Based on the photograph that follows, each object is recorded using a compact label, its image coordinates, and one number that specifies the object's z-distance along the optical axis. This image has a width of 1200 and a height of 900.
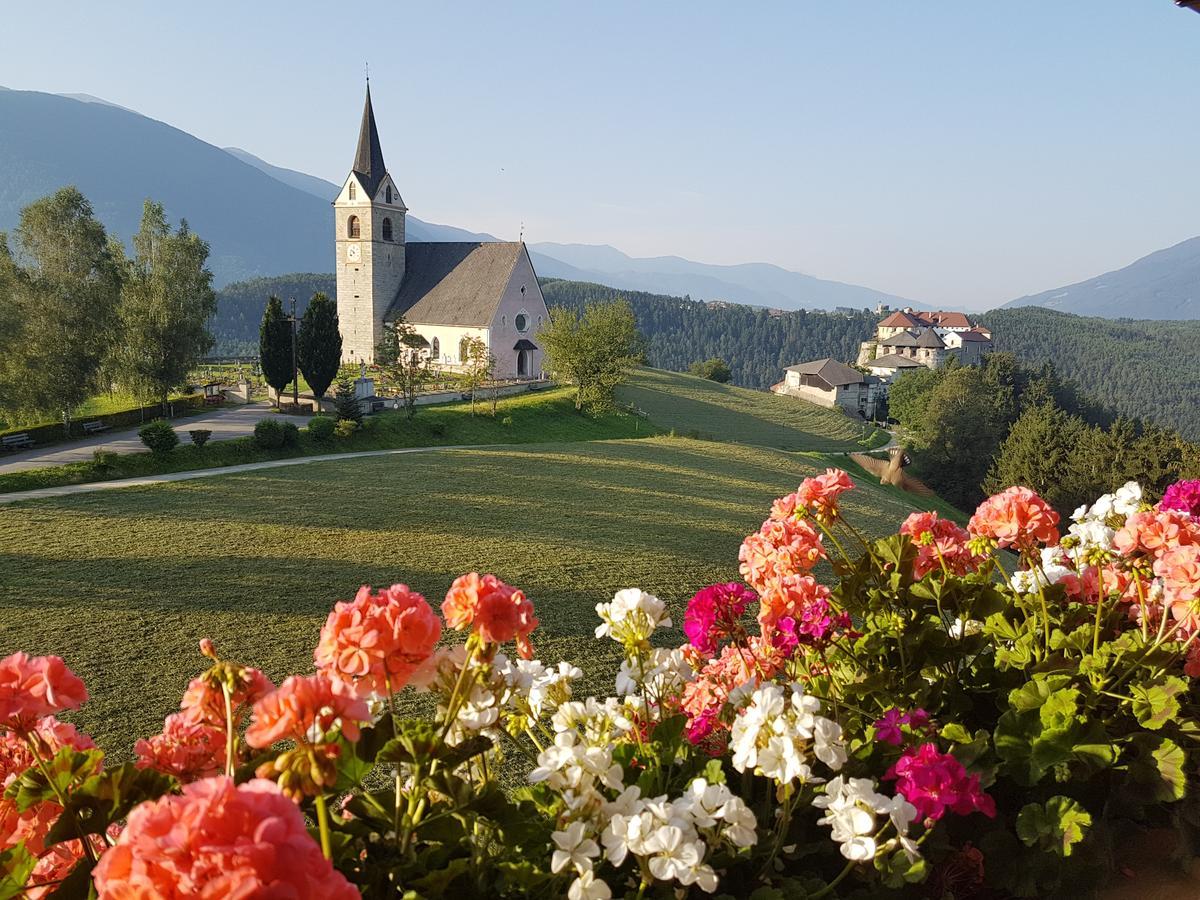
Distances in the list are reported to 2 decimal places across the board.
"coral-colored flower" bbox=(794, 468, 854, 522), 2.98
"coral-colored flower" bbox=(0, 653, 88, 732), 1.58
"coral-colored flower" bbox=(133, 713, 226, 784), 1.66
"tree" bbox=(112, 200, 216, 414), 22.73
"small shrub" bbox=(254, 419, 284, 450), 19.39
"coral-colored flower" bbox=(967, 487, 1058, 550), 2.88
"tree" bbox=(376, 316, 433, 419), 27.75
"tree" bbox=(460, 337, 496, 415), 28.48
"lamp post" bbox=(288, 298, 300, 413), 25.77
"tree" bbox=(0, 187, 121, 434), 19.44
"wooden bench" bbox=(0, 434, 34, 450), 18.25
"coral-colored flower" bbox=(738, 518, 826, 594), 2.76
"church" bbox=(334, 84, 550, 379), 36.75
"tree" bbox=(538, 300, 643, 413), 30.88
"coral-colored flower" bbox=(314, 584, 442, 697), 1.55
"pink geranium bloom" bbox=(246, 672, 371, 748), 1.25
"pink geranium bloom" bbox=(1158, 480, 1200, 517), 3.34
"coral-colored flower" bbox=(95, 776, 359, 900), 0.88
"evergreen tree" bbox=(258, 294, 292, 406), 26.77
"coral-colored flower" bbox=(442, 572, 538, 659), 1.71
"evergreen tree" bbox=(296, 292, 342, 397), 26.78
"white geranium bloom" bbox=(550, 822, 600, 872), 1.52
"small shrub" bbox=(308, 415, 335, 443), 20.81
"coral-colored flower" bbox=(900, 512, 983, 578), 2.89
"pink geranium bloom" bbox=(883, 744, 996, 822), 1.83
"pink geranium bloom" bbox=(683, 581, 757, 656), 2.63
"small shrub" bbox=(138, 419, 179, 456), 17.45
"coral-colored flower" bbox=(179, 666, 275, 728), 1.55
